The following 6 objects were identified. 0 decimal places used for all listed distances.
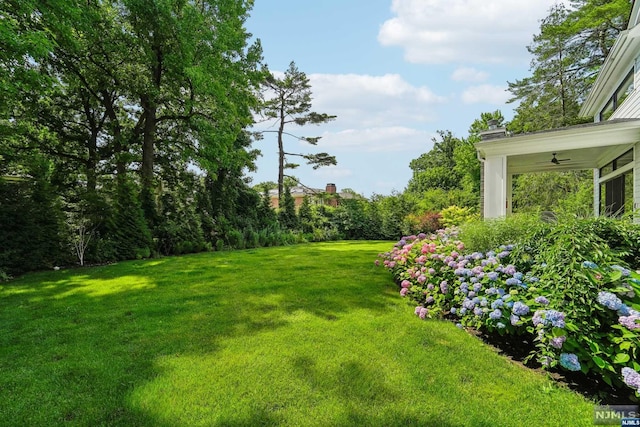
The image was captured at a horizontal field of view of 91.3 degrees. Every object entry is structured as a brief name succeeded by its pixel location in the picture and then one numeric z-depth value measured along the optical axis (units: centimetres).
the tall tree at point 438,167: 3341
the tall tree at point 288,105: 2116
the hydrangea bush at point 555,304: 228
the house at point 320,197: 2191
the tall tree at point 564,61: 1576
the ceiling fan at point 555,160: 784
